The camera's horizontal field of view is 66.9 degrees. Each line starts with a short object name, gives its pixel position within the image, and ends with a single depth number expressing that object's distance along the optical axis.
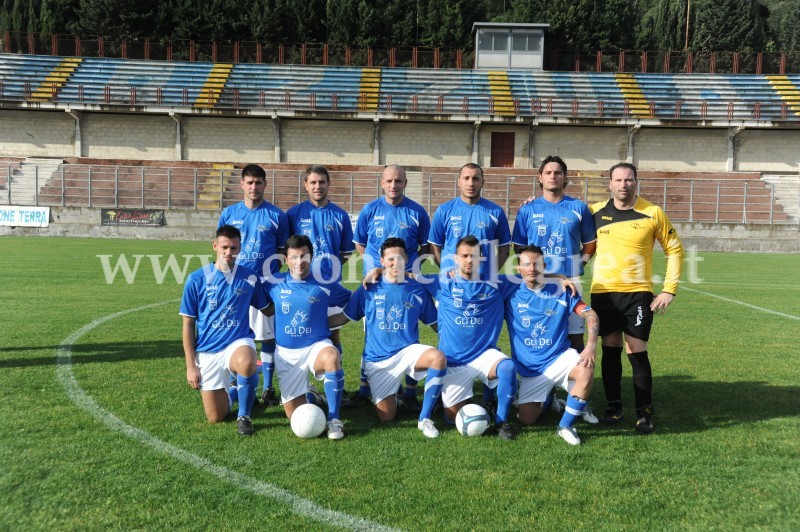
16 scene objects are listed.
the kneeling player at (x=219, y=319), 4.40
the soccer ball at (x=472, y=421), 4.10
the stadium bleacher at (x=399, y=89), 30.02
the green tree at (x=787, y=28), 51.84
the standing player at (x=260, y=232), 5.16
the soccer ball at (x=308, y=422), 4.00
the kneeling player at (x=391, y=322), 4.45
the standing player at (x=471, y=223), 4.96
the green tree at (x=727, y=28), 45.97
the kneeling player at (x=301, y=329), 4.38
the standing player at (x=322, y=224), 5.20
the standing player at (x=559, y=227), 4.80
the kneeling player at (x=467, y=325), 4.42
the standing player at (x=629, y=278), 4.39
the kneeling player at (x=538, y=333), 4.34
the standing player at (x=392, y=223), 5.17
